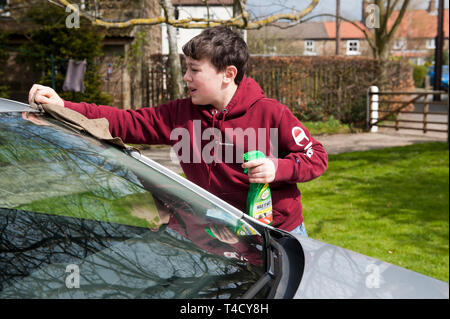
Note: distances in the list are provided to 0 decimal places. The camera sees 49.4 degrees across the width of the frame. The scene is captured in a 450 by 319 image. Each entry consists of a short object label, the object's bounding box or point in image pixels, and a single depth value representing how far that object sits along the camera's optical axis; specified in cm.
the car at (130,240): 132
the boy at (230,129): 209
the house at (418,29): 4559
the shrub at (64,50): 929
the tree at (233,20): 472
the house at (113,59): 1070
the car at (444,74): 3663
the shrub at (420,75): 4919
